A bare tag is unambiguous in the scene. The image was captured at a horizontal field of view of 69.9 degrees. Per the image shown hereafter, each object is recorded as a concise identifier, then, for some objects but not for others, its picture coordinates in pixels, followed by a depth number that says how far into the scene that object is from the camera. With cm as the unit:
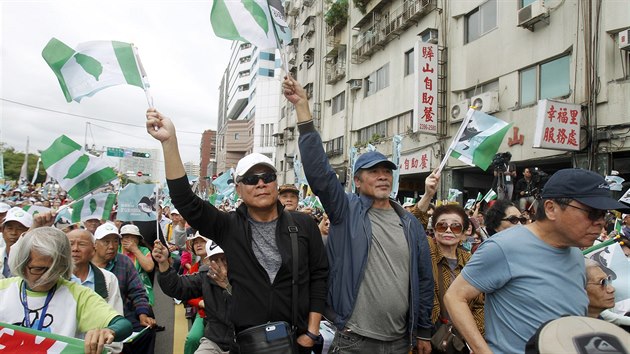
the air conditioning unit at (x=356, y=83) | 2403
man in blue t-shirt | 205
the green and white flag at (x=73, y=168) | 593
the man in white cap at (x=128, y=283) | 409
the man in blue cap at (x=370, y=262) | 280
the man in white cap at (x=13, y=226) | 451
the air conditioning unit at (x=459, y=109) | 1516
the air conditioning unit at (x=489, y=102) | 1385
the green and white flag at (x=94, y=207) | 630
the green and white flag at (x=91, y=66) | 341
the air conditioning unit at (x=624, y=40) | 984
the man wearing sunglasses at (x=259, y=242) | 254
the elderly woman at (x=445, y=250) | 354
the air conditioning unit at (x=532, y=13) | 1201
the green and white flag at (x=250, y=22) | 331
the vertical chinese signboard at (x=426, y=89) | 1557
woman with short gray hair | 237
